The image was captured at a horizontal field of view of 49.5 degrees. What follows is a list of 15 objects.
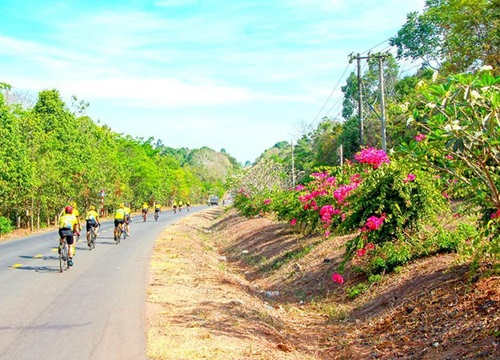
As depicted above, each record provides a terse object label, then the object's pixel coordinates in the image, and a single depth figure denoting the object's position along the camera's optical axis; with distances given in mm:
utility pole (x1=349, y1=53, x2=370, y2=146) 32750
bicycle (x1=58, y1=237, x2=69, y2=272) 15531
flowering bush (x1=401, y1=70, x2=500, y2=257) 5480
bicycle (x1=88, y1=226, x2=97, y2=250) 22545
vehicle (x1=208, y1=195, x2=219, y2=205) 117188
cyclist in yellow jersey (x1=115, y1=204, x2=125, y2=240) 25953
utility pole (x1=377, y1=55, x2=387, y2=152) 24969
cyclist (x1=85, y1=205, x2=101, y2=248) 22422
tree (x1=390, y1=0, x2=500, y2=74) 29616
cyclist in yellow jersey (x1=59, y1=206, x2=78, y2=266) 15398
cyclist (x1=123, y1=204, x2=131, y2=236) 28038
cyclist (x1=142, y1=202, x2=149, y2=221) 47481
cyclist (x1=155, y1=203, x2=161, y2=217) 50494
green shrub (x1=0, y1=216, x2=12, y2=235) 37425
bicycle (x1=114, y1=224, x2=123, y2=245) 25734
